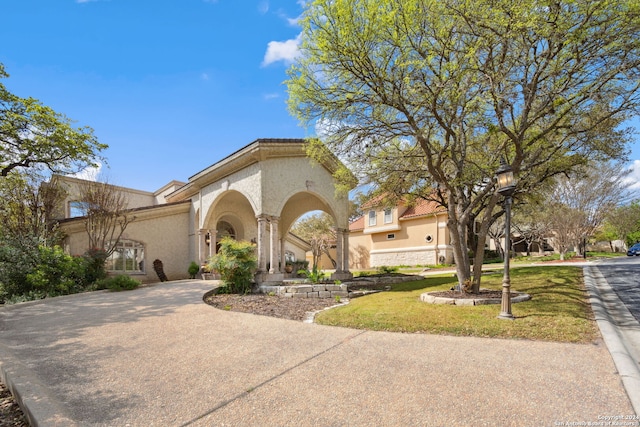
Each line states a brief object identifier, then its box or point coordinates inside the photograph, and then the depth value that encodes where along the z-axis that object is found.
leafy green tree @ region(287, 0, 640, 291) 6.34
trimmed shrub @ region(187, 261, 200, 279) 16.28
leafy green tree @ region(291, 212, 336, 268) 27.68
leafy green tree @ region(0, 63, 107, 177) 12.12
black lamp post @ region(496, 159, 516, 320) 6.43
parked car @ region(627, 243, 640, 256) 27.19
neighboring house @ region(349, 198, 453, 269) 24.67
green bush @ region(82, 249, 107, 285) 12.41
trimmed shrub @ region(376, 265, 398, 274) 20.03
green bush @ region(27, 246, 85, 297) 10.44
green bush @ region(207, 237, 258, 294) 11.14
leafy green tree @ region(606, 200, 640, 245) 33.09
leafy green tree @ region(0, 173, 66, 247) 13.17
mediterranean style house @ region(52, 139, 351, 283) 13.08
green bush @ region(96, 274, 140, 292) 11.84
